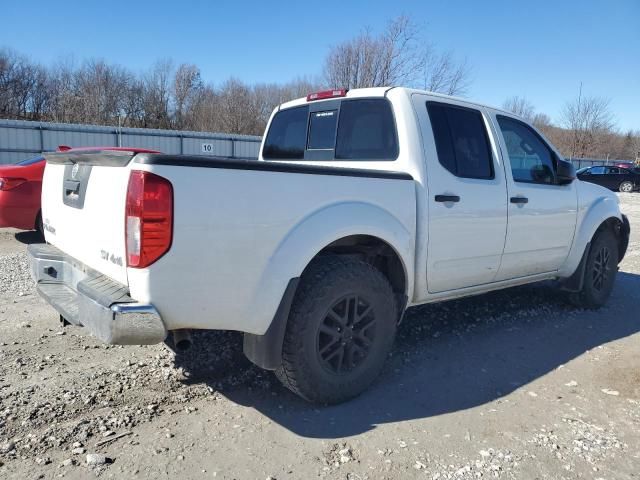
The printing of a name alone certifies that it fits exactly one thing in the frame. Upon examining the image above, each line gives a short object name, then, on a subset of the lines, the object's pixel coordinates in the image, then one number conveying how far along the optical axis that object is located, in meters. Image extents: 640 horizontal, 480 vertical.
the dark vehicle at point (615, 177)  28.97
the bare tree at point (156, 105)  42.62
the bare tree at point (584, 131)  45.69
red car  7.62
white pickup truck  2.45
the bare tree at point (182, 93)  44.09
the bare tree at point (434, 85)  23.00
